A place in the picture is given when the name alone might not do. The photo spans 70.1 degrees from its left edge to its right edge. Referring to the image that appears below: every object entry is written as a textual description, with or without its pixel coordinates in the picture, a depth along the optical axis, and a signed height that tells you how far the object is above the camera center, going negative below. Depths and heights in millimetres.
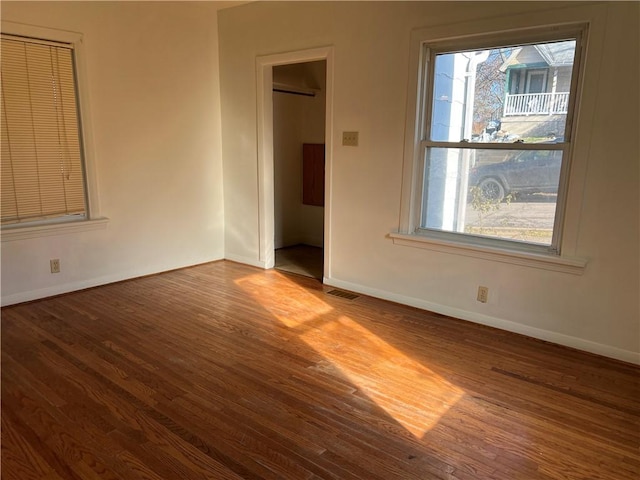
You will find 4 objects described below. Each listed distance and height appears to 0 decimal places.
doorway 4660 -242
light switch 3747 +112
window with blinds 3408 +116
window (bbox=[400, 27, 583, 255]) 2877 +106
